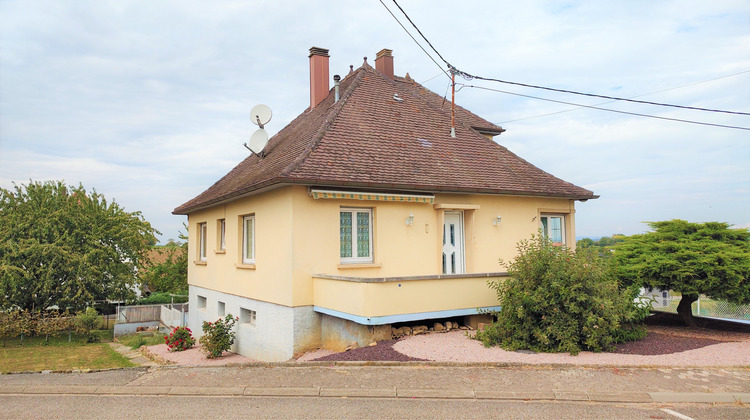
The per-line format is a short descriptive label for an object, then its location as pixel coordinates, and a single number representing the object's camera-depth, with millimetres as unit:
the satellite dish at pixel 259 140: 15062
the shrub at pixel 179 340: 15688
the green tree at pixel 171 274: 32094
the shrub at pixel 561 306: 9242
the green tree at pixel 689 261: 10539
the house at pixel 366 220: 11141
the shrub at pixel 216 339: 13180
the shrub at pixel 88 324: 21578
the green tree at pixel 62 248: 22859
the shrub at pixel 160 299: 32597
